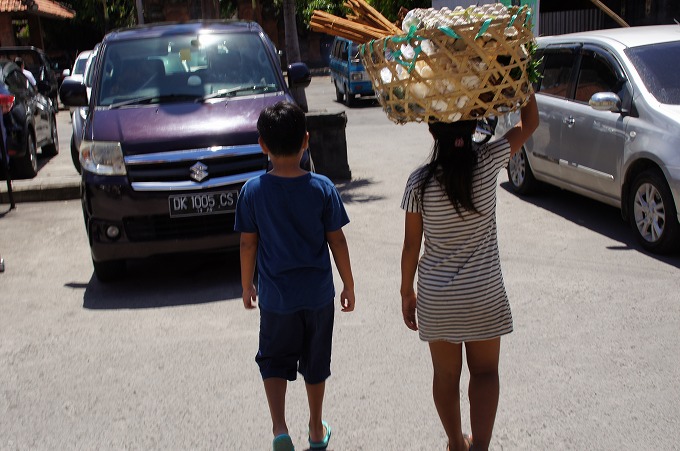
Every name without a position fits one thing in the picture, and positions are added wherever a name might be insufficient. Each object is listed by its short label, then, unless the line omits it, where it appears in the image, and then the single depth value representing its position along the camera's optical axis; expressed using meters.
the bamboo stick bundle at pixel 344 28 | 3.35
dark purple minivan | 6.46
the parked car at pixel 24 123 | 11.96
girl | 3.38
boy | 3.72
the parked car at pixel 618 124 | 7.00
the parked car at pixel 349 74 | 22.69
